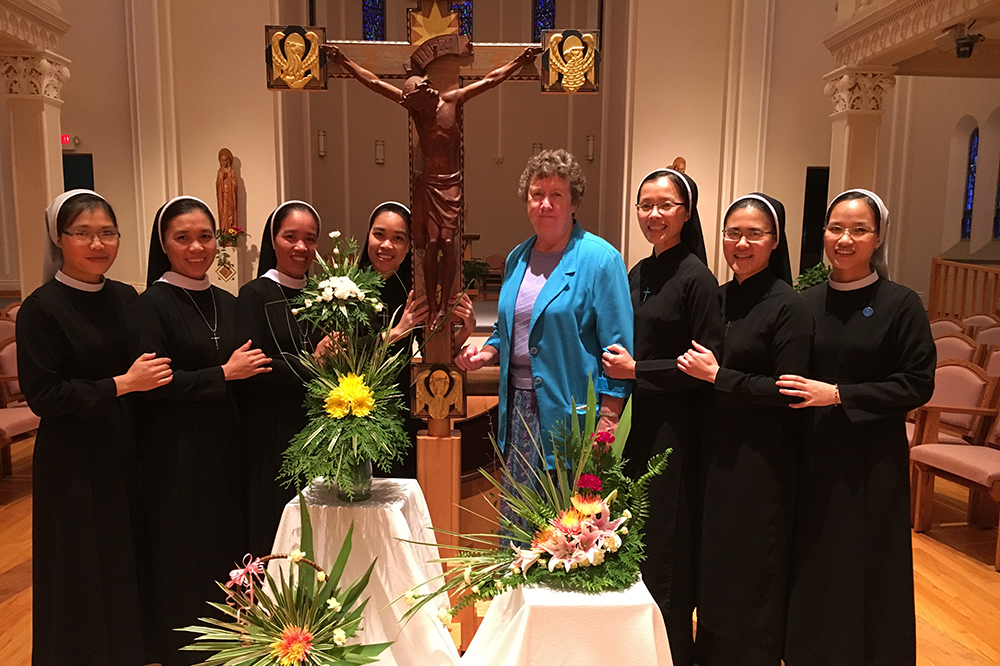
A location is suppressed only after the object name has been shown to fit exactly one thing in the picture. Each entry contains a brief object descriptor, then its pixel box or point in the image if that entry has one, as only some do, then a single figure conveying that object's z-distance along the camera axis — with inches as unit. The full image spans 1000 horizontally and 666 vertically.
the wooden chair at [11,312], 245.0
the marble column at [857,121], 315.3
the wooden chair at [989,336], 260.1
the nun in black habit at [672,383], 104.5
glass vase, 99.7
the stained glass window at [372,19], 602.5
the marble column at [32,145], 288.4
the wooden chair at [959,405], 192.7
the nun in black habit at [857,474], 101.4
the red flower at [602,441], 83.9
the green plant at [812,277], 210.1
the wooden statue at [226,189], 404.8
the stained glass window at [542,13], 605.0
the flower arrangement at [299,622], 82.9
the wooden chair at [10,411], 202.7
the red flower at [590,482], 81.0
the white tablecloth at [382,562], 98.6
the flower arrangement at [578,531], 81.7
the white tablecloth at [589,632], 78.9
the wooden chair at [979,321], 291.9
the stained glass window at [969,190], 474.9
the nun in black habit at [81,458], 100.5
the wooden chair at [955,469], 173.3
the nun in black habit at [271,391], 115.0
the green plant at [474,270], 453.7
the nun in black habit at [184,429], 108.0
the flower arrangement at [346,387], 96.0
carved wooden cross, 107.2
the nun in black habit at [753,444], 101.7
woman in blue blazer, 103.3
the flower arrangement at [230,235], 398.0
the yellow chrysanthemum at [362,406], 96.3
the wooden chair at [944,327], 268.8
